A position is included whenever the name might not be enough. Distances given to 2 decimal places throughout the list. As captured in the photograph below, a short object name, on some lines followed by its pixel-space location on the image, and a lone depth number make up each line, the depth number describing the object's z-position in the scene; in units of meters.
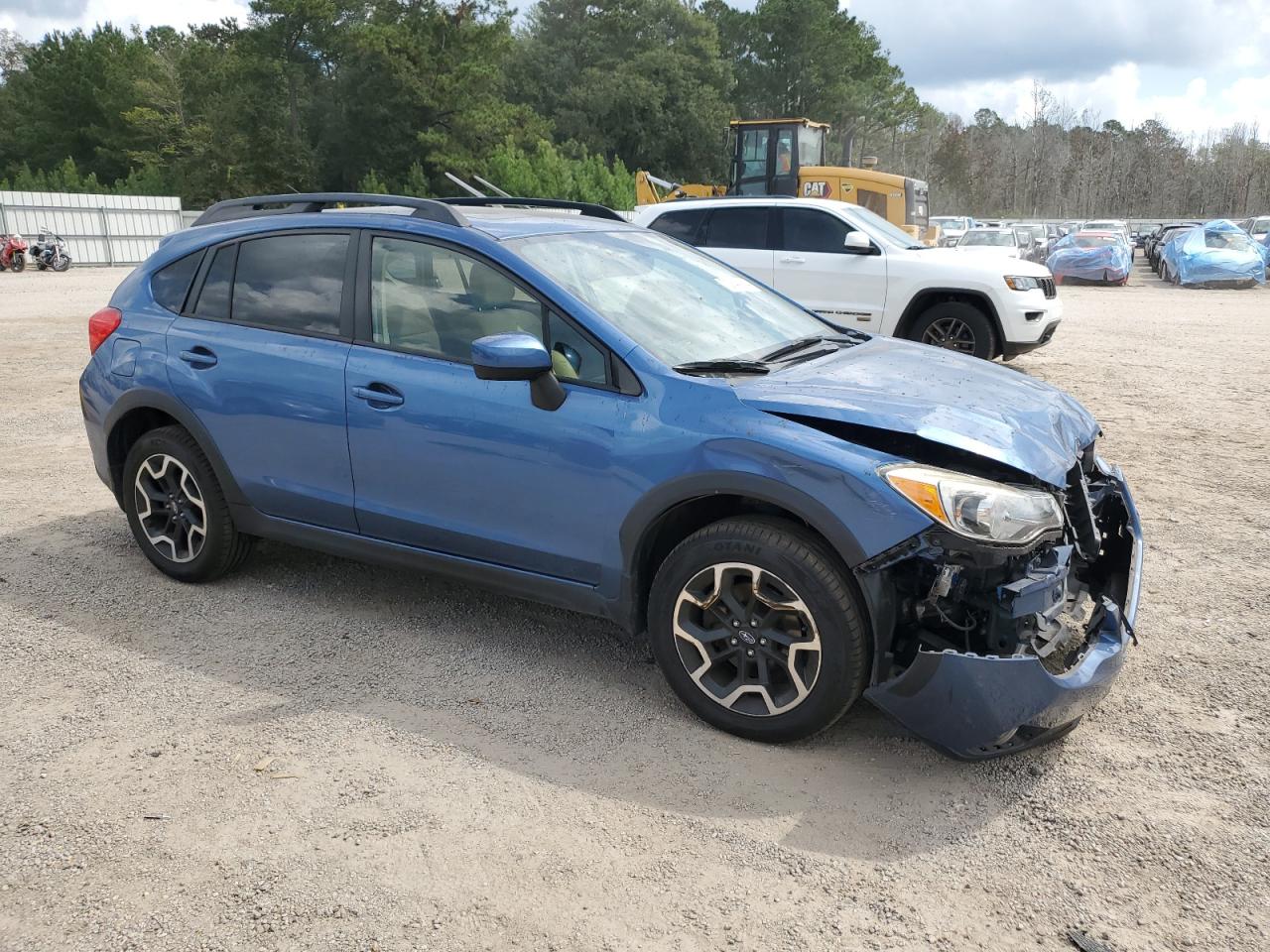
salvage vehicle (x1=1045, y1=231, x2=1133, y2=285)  25.88
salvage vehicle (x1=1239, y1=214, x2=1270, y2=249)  29.86
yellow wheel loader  18.92
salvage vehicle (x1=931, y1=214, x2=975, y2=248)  28.07
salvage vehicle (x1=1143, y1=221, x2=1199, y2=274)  30.61
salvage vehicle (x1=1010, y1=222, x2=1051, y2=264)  29.89
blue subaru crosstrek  3.11
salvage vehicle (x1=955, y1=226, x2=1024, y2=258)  25.23
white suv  10.20
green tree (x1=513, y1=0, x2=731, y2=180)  55.53
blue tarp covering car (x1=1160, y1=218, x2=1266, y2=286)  24.62
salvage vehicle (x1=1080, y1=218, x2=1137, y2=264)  35.66
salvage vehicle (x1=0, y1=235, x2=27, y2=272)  28.61
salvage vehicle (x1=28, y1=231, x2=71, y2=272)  29.47
